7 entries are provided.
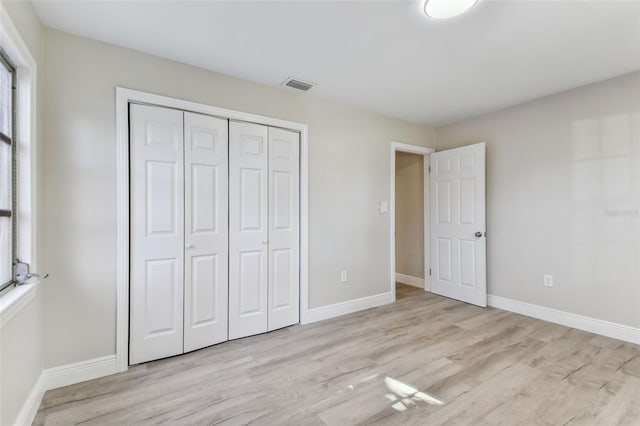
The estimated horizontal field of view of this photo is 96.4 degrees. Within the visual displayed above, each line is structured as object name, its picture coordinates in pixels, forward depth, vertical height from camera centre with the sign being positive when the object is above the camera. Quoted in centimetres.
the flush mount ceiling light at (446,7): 168 +124
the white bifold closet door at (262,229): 268 -15
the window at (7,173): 150 +22
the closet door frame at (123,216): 214 -2
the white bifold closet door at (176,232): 224 -16
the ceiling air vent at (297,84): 273 +127
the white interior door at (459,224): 362 -15
